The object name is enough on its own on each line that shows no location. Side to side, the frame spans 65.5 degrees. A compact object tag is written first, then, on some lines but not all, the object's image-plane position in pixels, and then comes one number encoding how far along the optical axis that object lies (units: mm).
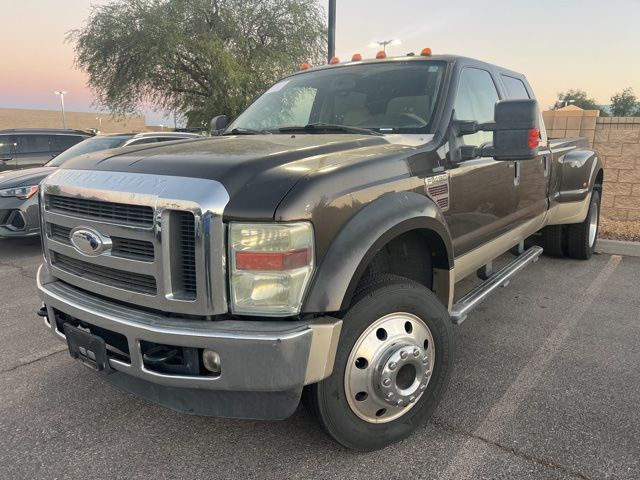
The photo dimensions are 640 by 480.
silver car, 6238
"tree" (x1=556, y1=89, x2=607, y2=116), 70388
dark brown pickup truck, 1920
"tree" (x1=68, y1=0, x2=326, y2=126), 18266
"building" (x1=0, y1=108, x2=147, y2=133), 58844
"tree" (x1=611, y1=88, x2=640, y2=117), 64438
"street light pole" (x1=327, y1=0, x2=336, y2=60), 9648
